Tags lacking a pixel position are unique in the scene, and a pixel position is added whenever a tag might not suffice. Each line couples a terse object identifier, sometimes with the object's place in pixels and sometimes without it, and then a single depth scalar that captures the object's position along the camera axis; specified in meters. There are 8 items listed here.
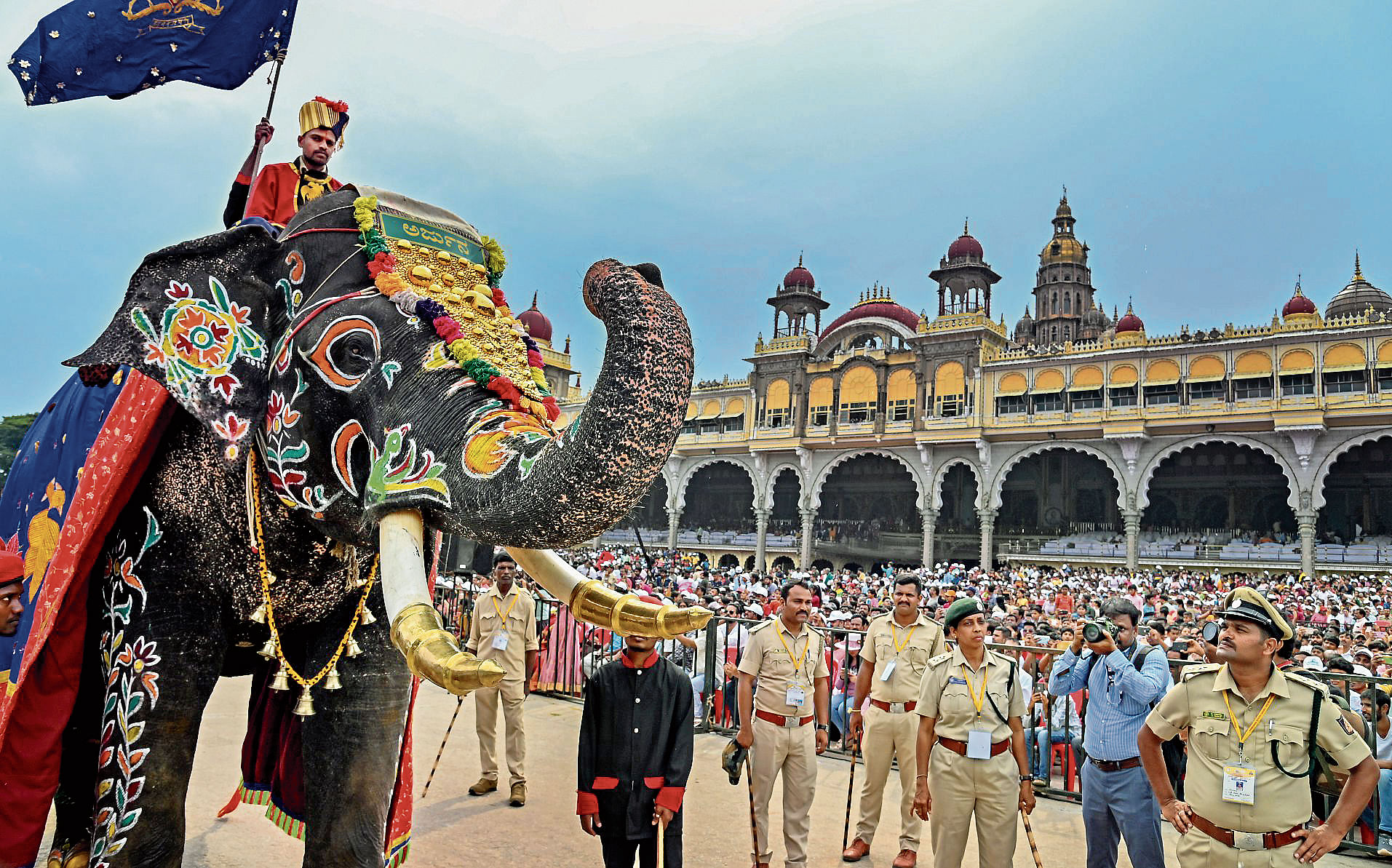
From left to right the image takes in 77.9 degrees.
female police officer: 4.05
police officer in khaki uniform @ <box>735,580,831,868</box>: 4.57
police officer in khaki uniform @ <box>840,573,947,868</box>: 5.32
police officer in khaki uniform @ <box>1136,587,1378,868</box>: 3.01
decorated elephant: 1.67
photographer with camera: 4.14
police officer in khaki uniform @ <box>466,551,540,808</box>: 5.59
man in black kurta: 3.52
